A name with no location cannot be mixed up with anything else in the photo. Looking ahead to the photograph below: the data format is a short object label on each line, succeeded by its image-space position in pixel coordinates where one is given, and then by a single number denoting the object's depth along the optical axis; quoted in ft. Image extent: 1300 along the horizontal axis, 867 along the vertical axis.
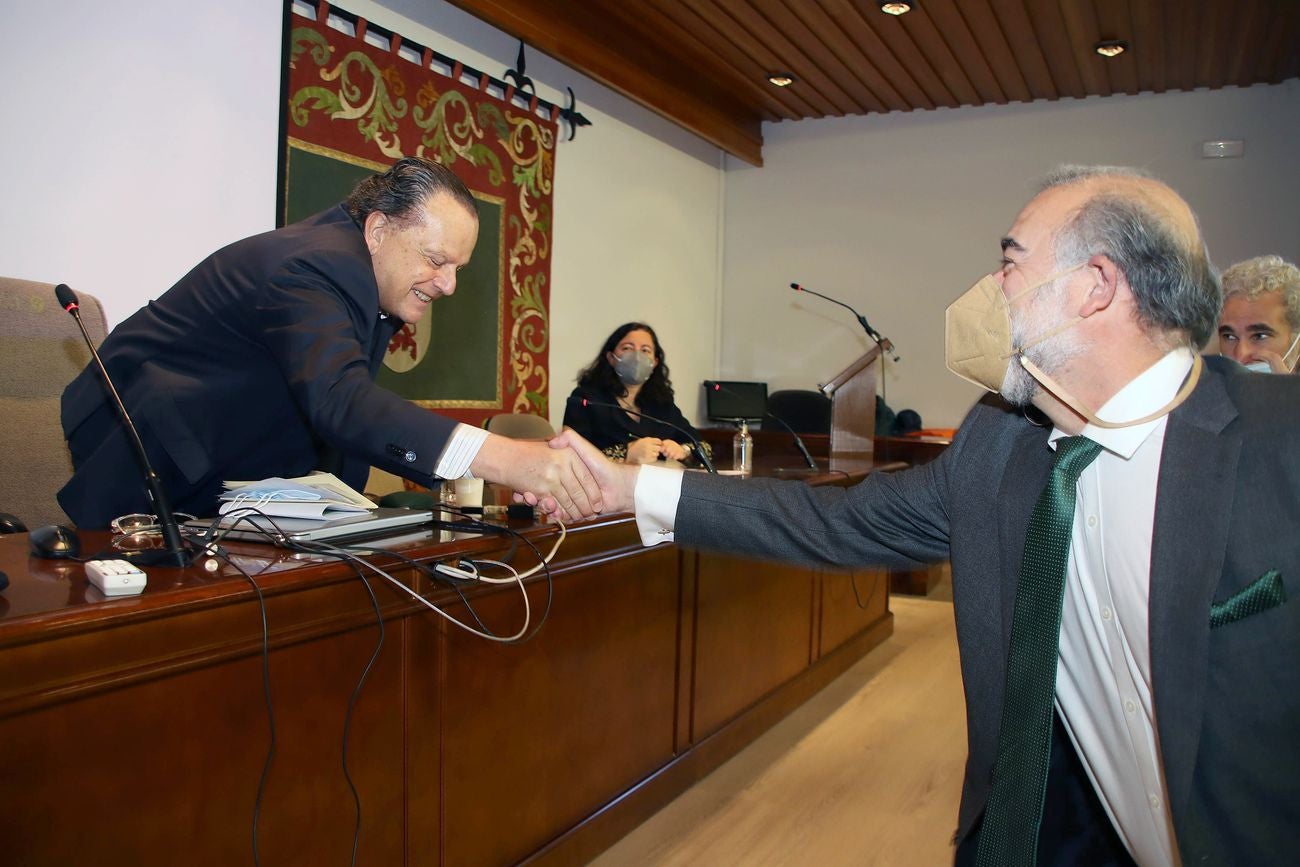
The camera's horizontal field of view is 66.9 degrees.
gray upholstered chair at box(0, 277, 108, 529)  7.72
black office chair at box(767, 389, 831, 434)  22.16
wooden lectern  14.05
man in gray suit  3.58
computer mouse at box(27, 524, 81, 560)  4.62
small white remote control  3.96
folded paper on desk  5.42
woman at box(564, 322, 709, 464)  14.25
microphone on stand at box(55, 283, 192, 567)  4.58
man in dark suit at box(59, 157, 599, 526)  5.62
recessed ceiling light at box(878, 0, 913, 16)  17.17
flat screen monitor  23.23
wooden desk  3.76
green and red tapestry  13.38
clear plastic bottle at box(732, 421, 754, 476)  12.06
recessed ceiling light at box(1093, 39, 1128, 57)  18.76
